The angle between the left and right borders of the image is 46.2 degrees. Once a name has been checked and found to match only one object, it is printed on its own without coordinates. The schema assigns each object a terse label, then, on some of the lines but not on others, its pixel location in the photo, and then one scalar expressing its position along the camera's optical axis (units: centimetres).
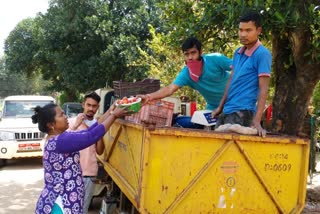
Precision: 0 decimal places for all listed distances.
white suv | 948
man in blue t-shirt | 343
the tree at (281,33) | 416
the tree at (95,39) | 1756
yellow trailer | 284
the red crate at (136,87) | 470
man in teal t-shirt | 396
